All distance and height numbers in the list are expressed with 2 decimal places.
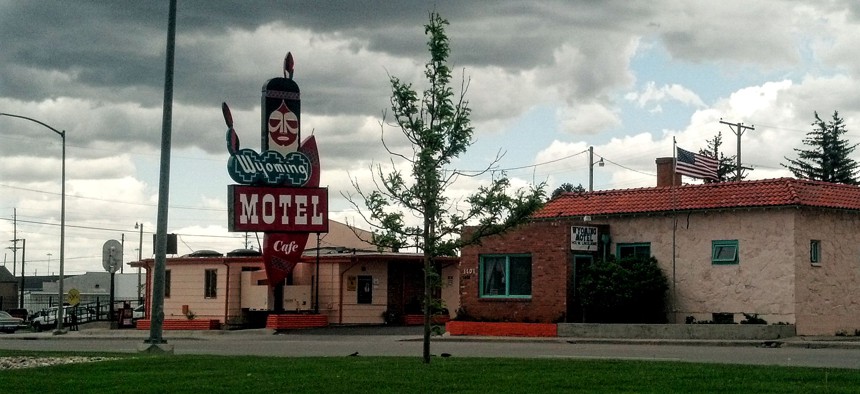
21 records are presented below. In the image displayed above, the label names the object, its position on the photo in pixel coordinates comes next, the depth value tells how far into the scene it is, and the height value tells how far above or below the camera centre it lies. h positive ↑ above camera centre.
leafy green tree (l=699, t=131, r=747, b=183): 78.45 +8.92
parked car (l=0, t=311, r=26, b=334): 58.00 -2.23
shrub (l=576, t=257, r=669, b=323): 35.81 -0.11
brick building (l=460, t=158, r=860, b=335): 34.12 +1.15
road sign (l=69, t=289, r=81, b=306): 51.94 -0.80
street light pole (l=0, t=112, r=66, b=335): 48.08 +1.79
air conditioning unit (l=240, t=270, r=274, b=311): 48.78 -0.39
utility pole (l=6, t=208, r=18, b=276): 118.39 +3.02
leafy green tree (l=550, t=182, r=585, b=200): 91.50 +7.89
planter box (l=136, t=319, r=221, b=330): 49.50 -1.87
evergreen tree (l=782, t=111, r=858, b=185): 76.88 +8.91
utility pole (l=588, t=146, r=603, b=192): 70.44 +7.23
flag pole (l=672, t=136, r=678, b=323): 36.72 -0.12
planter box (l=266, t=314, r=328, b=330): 46.41 -1.57
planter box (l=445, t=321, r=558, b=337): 36.84 -1.41
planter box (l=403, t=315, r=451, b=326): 51.47 -1.54
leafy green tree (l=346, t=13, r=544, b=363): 18.36 +1.51
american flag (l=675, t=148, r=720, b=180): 37.50 +4.00
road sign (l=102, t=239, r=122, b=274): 51.08 +1.09
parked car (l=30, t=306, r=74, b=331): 59.61 -2.08
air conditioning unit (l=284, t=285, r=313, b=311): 49.35 -0.66
